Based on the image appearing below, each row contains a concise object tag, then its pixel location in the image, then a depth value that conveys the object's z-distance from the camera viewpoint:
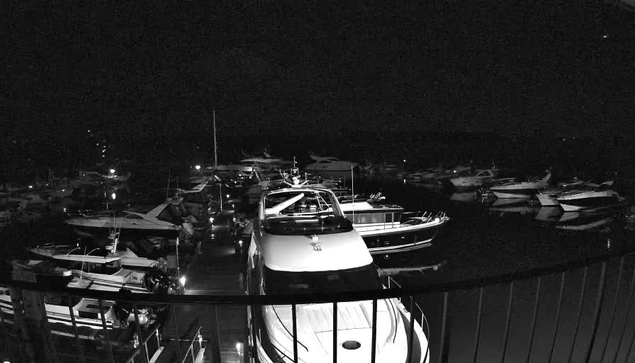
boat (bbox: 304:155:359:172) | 50.25
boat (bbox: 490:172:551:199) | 34.84
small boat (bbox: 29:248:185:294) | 11.12
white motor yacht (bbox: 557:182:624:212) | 29.00
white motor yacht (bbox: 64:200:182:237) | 18.09
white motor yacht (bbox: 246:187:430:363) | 4.03
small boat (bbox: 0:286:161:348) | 7.67
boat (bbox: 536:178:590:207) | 31.86
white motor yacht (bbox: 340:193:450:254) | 16.44
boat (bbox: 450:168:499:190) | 41.03
